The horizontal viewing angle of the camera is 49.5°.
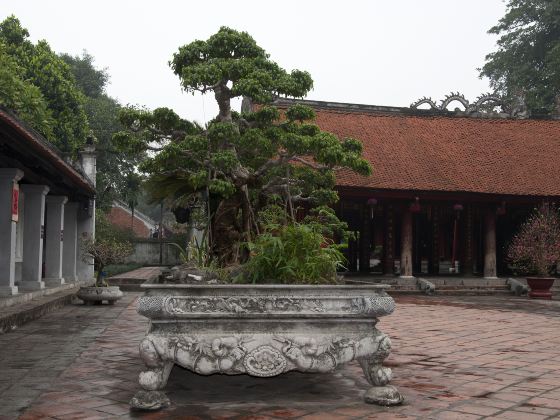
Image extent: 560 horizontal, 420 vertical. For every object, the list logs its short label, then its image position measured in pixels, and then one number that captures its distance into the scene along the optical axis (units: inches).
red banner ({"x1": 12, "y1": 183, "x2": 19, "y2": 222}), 408.8
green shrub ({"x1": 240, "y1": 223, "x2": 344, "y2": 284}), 182.1
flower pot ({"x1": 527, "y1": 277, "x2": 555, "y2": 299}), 602.2
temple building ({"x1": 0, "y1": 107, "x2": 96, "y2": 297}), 338.6
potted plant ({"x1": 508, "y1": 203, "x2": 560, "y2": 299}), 597.3
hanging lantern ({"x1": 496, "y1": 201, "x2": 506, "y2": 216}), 684.1
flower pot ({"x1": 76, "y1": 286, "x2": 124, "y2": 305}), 478.3
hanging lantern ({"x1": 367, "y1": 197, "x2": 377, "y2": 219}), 660.7
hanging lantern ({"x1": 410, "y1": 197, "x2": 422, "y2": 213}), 654.5
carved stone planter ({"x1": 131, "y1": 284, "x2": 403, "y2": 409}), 158.4
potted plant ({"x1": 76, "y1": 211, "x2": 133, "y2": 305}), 479.5
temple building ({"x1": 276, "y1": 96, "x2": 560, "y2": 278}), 669.9
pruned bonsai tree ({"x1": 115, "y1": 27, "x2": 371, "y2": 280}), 245.0
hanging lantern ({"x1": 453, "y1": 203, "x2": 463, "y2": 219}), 676.7
